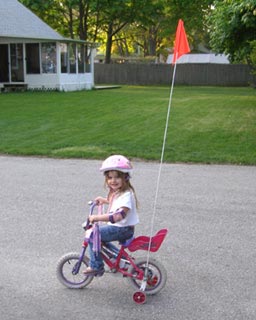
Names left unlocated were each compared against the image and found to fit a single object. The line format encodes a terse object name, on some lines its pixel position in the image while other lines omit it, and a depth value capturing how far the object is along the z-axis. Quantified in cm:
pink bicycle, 400
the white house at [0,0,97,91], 2719
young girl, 385
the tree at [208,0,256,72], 1209
